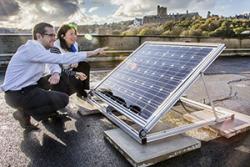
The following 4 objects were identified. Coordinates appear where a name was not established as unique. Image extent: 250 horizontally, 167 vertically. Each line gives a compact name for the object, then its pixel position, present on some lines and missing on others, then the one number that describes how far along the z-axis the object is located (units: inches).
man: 89.2
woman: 115.7
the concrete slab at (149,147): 73.3
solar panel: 83.2
